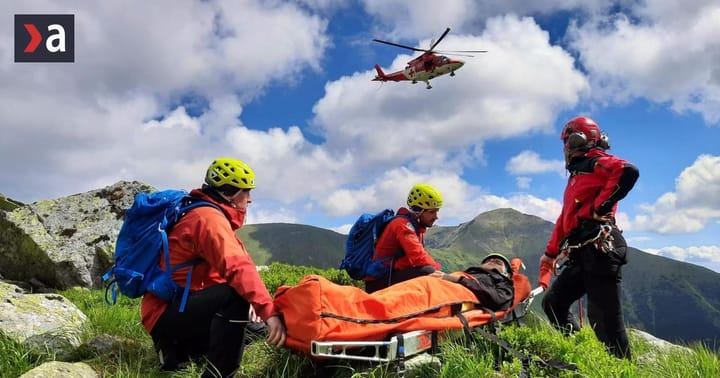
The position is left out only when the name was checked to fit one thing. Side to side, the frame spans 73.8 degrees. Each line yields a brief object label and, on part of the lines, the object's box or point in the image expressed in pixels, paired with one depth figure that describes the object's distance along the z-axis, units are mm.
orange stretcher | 4438
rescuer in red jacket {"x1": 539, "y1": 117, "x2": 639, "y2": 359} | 5645
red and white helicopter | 49750
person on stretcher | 5914
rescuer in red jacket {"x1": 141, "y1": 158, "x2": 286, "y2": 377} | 4398
